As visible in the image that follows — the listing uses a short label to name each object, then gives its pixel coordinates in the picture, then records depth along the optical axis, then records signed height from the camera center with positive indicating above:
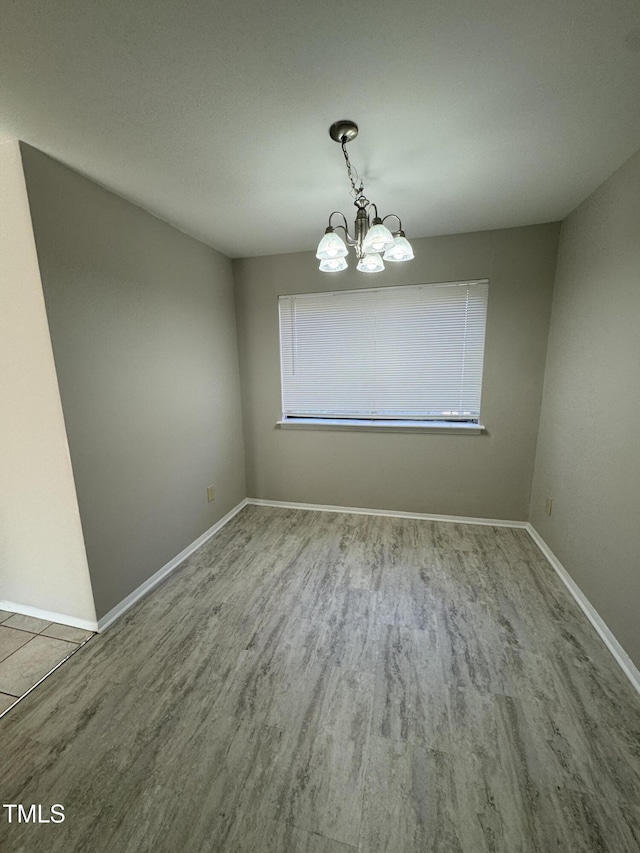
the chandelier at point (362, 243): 1.43 +0.56
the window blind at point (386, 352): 2.78 +0.13
